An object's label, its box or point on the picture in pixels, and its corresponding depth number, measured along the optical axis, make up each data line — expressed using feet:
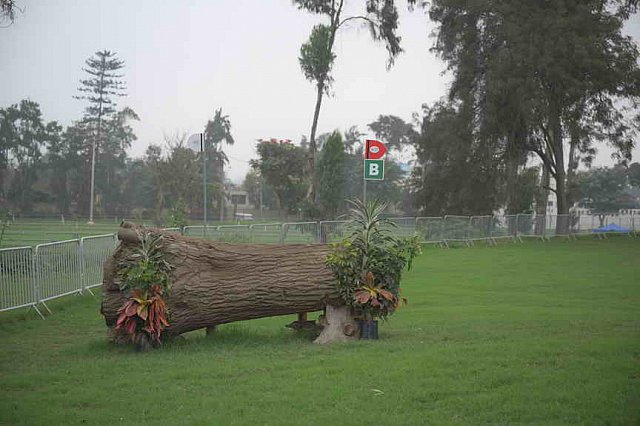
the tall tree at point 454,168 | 128.06
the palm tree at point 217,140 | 279.49
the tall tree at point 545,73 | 117.50
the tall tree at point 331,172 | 126.11
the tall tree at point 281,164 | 148.25
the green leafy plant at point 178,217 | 82.90
